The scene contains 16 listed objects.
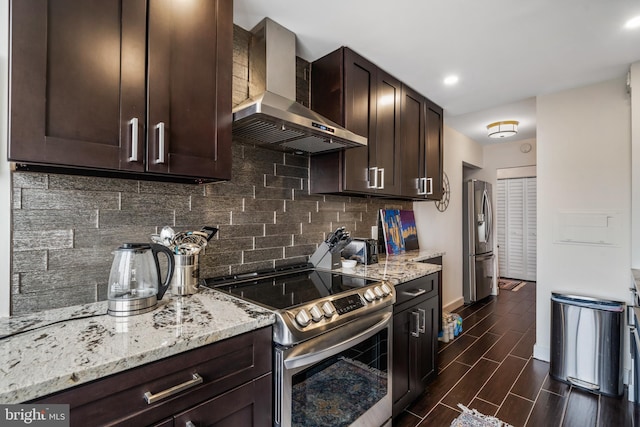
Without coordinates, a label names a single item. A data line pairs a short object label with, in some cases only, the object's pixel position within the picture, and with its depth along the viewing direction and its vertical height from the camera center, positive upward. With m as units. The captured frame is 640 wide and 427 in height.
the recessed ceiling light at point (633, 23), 1.77 +1.18
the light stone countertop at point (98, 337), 0.72 -0.39
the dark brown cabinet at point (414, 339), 1.88 -0.86
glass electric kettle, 1.12 -0.26
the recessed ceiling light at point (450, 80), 2.55 +1.19
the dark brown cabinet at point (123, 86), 0.94 +0.49
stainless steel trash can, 2.27 -1.02
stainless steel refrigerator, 4.45 -0.41
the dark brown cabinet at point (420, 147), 2.73 +0.69
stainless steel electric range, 1.18 -0.59
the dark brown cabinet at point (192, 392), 0.78 -0.54
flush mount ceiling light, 3.86 +1.16
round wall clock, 3.99 +0.24
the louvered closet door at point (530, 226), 5.78 -0.20
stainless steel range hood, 1.53 +0.55
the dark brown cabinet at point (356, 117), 2.10 +0.75
